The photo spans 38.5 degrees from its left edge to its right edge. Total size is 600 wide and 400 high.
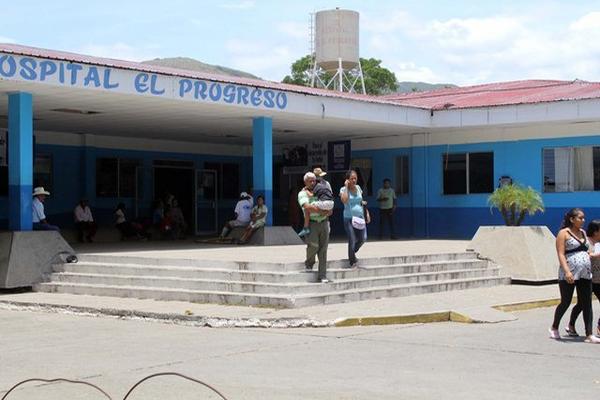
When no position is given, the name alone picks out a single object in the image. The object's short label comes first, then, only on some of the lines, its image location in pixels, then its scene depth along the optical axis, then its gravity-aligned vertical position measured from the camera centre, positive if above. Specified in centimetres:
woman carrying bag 1350 +3
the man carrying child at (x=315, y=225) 1273 -17
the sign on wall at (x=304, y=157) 2620 +176
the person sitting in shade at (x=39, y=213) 1606 +3
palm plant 1594 +24
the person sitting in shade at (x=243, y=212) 1983 +5
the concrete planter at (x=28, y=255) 1487 -71
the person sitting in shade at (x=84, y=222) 2178 -18
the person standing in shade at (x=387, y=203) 2325 +29
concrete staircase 1291 -107
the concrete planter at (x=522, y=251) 1619 -73
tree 6656 +1088
